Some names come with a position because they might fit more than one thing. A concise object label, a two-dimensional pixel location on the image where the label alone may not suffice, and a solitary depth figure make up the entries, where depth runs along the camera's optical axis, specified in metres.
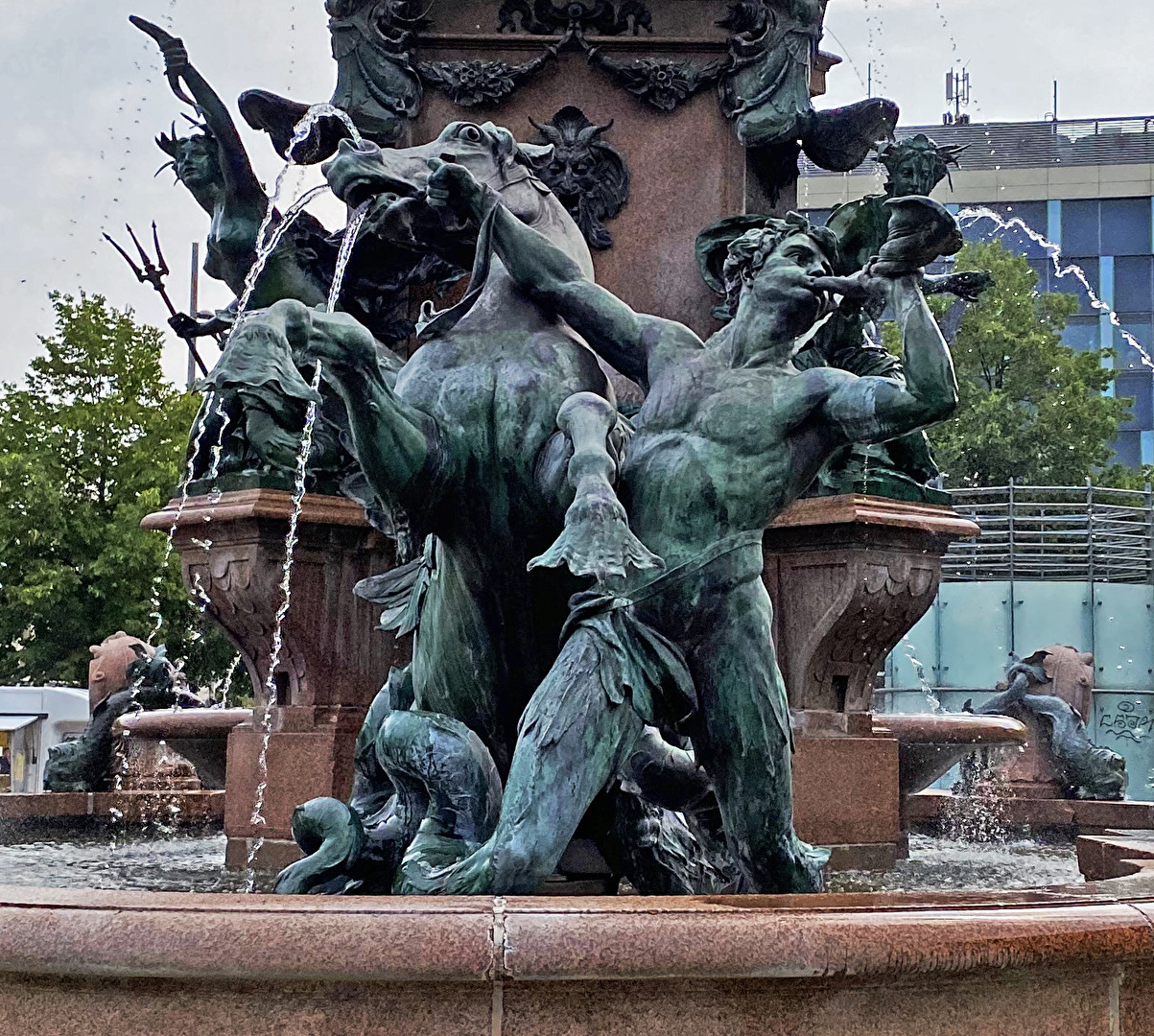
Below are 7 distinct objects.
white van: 21.72
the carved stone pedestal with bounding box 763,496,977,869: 7.02
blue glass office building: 49.28
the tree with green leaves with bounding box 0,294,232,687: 24.12
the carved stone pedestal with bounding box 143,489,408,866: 7.12
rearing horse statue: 4.29
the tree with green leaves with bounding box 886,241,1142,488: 30.62
